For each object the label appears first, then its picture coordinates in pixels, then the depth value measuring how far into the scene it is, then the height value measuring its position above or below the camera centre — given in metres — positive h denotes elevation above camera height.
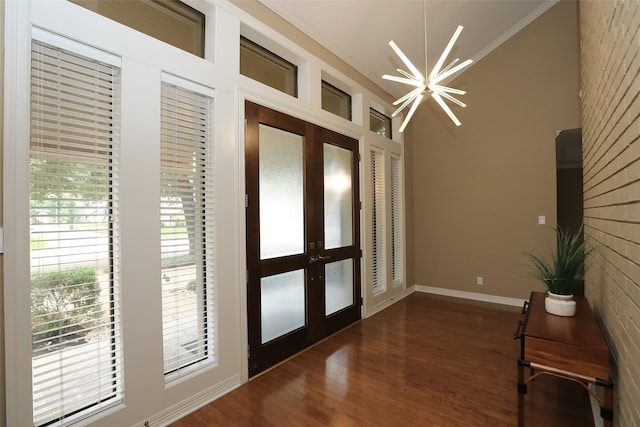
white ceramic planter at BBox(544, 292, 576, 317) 2.04 -0.60
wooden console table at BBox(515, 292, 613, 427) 1.58 -0.74
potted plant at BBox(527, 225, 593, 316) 2.05 -0.44
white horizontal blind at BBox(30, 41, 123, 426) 1.60 -0.09
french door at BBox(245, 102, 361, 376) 2.68 -0.18
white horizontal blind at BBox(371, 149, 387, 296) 4.38 -0.08
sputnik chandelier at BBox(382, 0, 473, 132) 2.21 +1.00
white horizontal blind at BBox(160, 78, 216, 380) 2.12 -0.09
